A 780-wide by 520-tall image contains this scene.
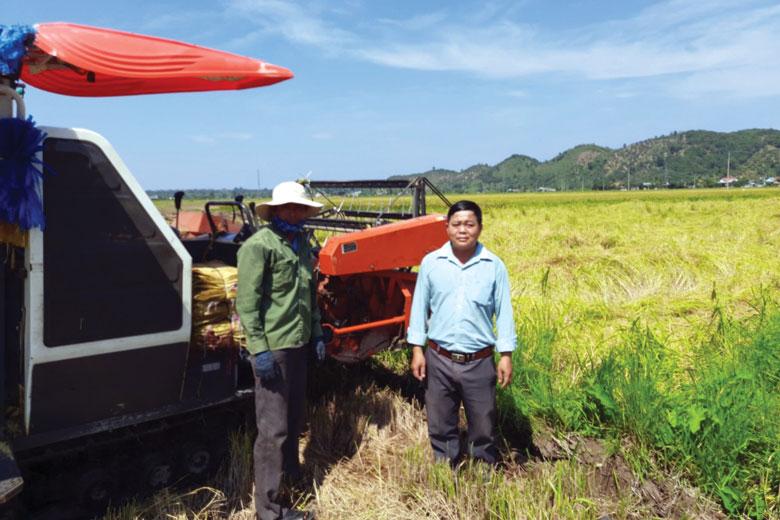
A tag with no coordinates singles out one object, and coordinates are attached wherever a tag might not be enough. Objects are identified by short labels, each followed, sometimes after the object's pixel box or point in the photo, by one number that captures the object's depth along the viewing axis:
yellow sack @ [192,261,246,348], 3.05
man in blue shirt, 3.12
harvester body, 2.45
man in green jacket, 2.89
